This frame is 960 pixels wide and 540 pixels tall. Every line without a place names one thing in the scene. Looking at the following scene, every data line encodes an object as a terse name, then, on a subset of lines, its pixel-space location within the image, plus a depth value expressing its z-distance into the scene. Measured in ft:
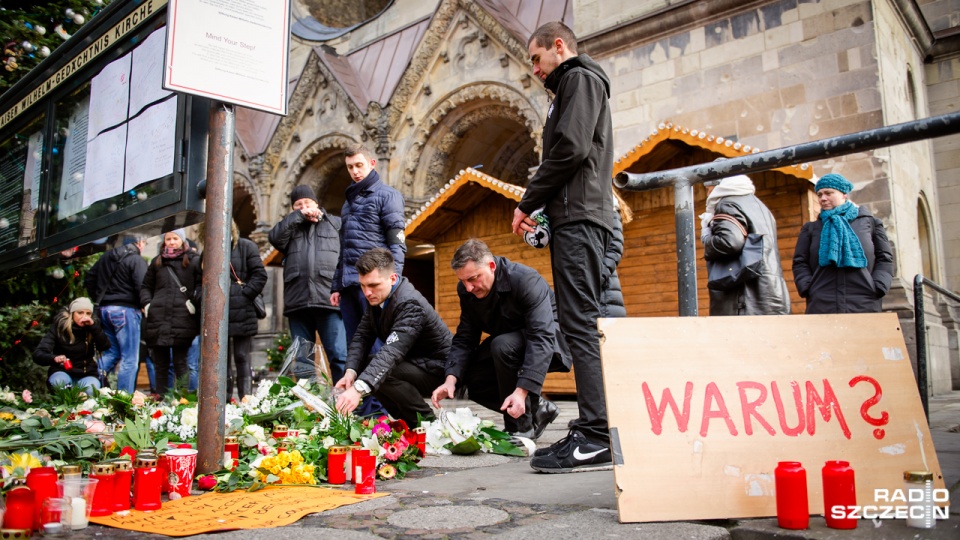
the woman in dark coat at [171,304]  22.95
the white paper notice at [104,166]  14.44
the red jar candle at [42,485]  7.68
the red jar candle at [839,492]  6.70
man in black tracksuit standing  10.36
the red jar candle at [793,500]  6.77
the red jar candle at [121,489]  8.30
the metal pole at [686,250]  8.64
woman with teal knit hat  16.88
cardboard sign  7.41
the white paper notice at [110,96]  14.61
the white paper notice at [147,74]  13.28
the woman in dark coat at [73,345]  23.80
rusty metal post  10.13
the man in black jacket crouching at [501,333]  14.05
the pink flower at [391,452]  11.30
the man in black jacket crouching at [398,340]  14.34
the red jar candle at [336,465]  10.36
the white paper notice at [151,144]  12.36
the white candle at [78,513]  7.61
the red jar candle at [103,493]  8.16
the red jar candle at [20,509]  7.27
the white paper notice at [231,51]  10.29
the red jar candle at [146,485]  8.43
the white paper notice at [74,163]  16.55
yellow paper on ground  7.65
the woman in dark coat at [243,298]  22.58
